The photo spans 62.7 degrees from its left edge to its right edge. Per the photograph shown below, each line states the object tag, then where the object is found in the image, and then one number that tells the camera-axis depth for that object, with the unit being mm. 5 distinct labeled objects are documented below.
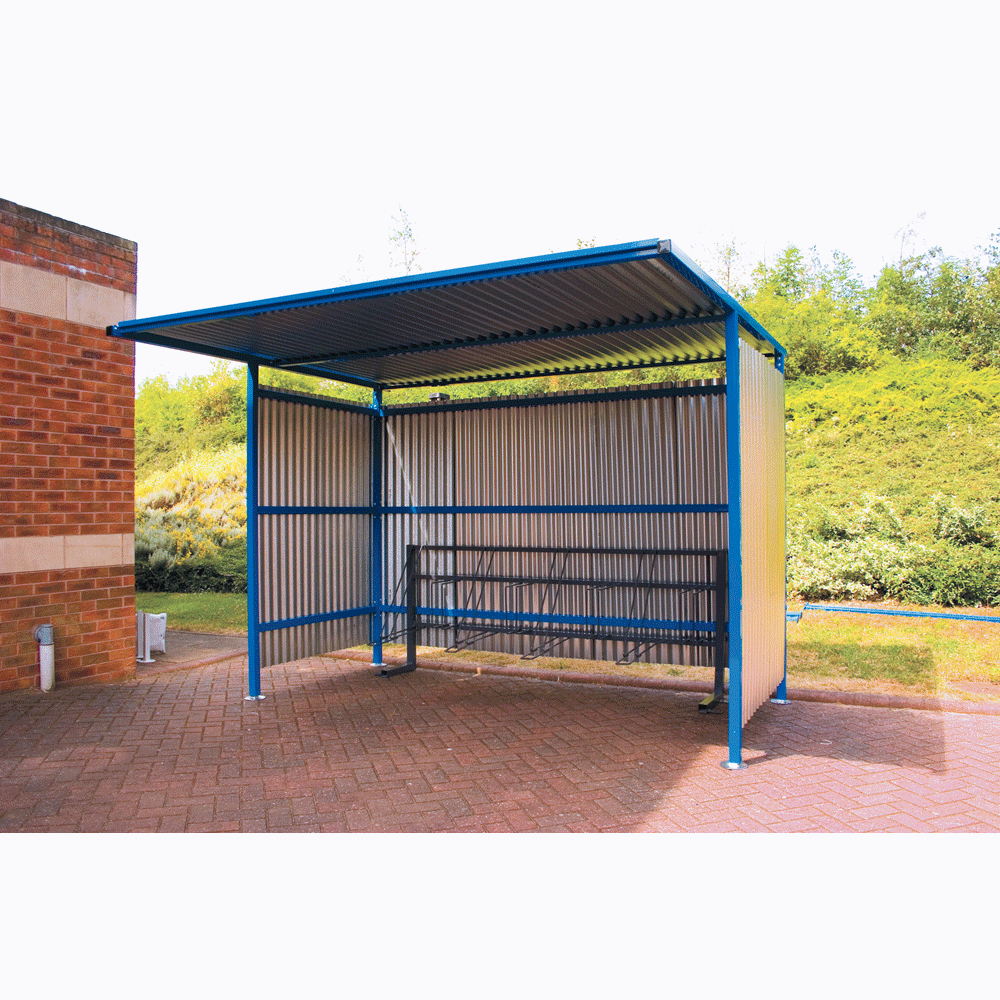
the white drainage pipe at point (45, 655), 7242
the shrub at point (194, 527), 15703
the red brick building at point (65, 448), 7168
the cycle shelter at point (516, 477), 5609
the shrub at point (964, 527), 12062
